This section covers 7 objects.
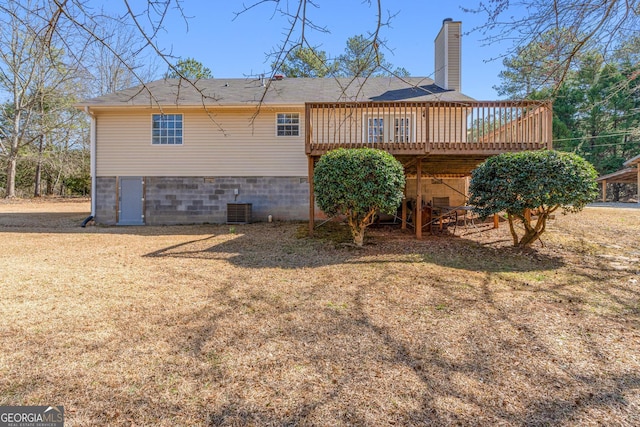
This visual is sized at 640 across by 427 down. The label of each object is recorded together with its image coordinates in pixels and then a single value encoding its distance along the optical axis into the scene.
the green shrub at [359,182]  6.14
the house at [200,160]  10.47
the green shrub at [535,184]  5.61
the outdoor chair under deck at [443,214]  8.61
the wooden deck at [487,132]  7.09
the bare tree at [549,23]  3.42
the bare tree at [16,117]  18.14
